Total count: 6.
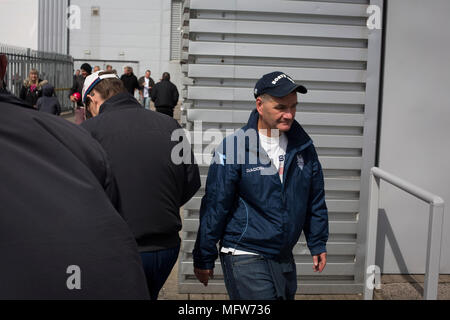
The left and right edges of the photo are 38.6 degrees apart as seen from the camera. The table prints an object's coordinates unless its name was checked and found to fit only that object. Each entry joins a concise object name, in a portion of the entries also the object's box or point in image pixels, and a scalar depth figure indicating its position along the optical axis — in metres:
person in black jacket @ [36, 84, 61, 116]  12.53
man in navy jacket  3.60
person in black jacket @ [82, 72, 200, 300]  3.42
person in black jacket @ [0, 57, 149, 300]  1.16
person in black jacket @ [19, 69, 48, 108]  15.07
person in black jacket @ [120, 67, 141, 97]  18.05
